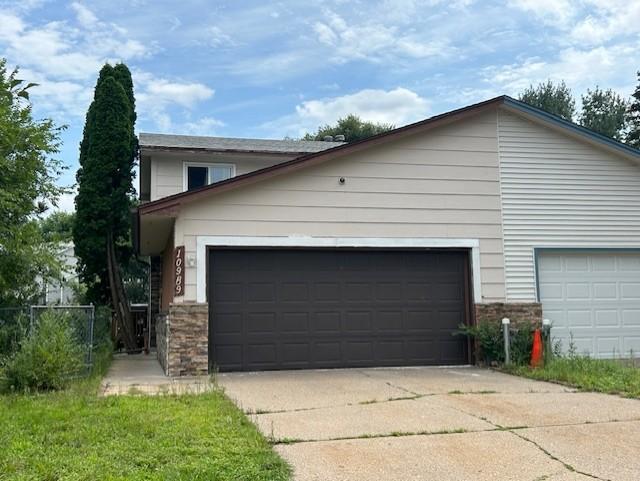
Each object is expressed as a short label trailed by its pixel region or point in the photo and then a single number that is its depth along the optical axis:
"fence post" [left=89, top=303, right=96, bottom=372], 10.33
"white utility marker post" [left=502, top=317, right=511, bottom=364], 11.58
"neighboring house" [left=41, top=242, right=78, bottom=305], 13.52
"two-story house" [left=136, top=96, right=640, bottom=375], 11.50
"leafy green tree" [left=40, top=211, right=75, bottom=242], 41.88
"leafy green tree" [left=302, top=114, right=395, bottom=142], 41.88
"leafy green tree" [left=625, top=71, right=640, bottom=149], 30.53
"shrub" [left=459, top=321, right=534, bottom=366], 11.75
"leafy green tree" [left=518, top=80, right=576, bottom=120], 35.91
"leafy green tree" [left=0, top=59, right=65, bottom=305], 10.98
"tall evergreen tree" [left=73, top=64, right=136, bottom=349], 19.08
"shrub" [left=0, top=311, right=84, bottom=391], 8.76
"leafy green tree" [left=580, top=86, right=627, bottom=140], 33.72
